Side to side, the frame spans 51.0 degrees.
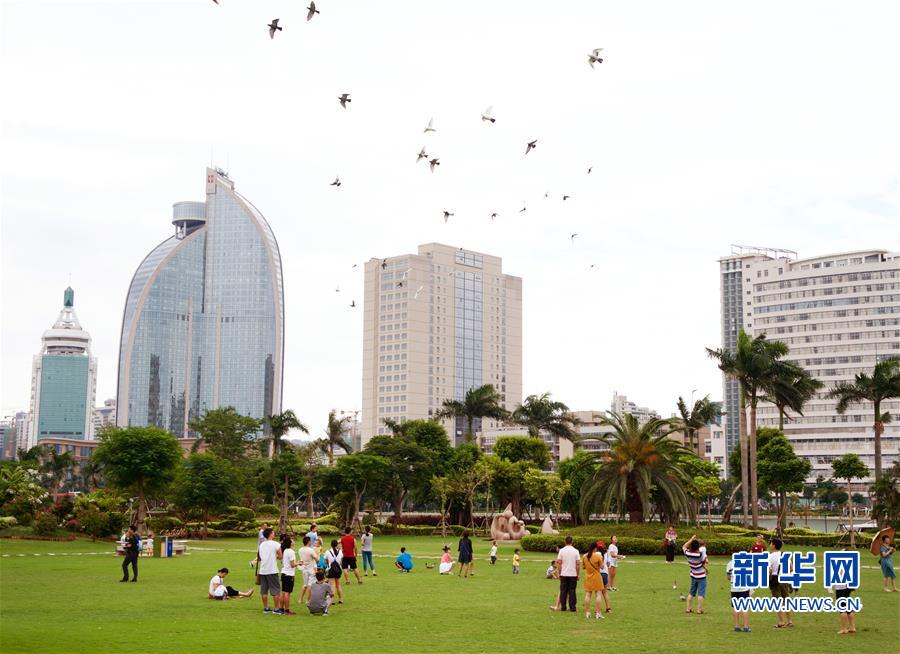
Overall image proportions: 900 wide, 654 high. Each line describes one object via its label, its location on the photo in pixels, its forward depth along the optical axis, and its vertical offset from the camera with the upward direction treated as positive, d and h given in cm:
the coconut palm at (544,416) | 9588 +476
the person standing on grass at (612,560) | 2394 -246
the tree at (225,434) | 9312 +244
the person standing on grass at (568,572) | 1950 -226
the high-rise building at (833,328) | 14500 +2153
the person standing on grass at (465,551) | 2875 -273
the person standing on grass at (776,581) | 1788 -221
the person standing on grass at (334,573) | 2059 -249
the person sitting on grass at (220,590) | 2108 -294
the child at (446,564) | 2991 -326
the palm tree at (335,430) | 9625 +299
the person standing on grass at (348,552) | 2502 -244
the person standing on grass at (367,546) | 2806 -256
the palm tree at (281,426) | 9368 +329
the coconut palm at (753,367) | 5700 +590
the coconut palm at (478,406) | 9038 +528
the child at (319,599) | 1886 -277
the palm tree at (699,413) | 8186 +442
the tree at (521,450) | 7631 +91
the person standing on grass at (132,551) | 2489 -248
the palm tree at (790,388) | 5944 +486
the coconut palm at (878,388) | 5753 +481
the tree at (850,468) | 7169 -20
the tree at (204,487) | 5241 -162
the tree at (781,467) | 6831 -17
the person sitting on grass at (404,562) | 3086 -332
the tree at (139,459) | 4825 -8
